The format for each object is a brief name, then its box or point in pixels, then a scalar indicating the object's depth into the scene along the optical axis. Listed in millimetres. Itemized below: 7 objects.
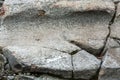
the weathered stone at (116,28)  4656
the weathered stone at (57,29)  4598
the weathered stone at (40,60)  4148
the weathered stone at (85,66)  4148
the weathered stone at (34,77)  4164
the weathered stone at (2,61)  4365
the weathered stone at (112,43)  4523
